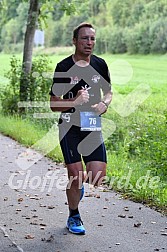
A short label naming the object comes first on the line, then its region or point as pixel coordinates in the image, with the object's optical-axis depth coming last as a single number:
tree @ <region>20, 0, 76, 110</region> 15.70
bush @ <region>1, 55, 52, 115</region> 15.79
